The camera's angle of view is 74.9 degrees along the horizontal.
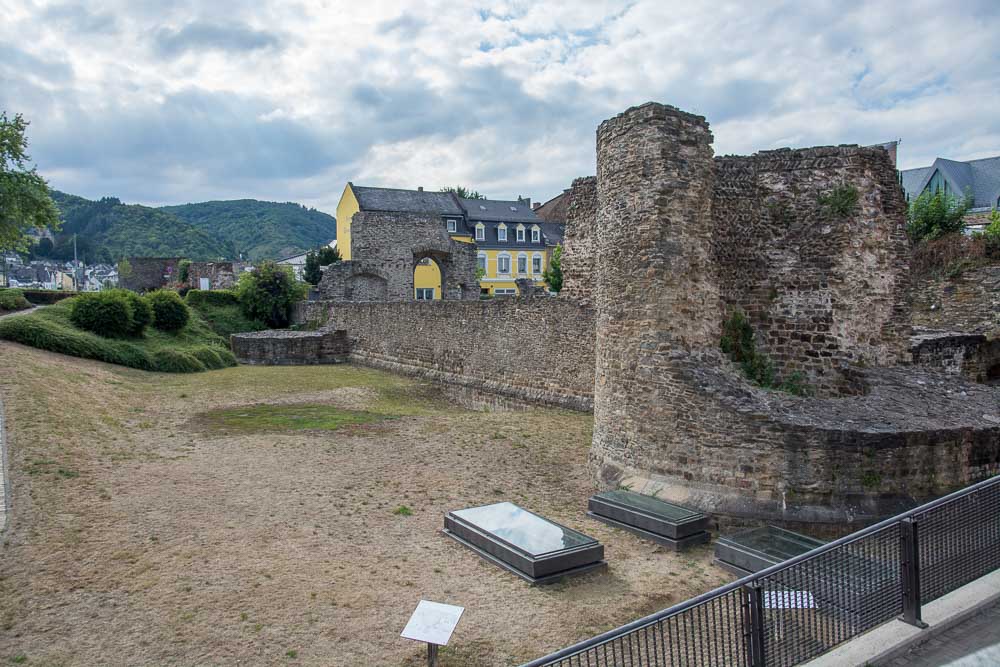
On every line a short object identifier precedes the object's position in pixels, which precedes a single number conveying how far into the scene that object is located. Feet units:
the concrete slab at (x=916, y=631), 15.16
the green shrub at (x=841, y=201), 32.27
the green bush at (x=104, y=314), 71.82
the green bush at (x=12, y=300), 89.92
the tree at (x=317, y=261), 146.72
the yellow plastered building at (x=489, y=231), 150.71
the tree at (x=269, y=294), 110.11
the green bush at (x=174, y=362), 71.82
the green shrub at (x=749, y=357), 32.63
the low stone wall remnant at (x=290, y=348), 89.86
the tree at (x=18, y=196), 58.03
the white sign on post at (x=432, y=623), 14.01
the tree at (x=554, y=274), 138.47
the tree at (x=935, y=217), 77.25
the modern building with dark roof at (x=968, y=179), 120.67
